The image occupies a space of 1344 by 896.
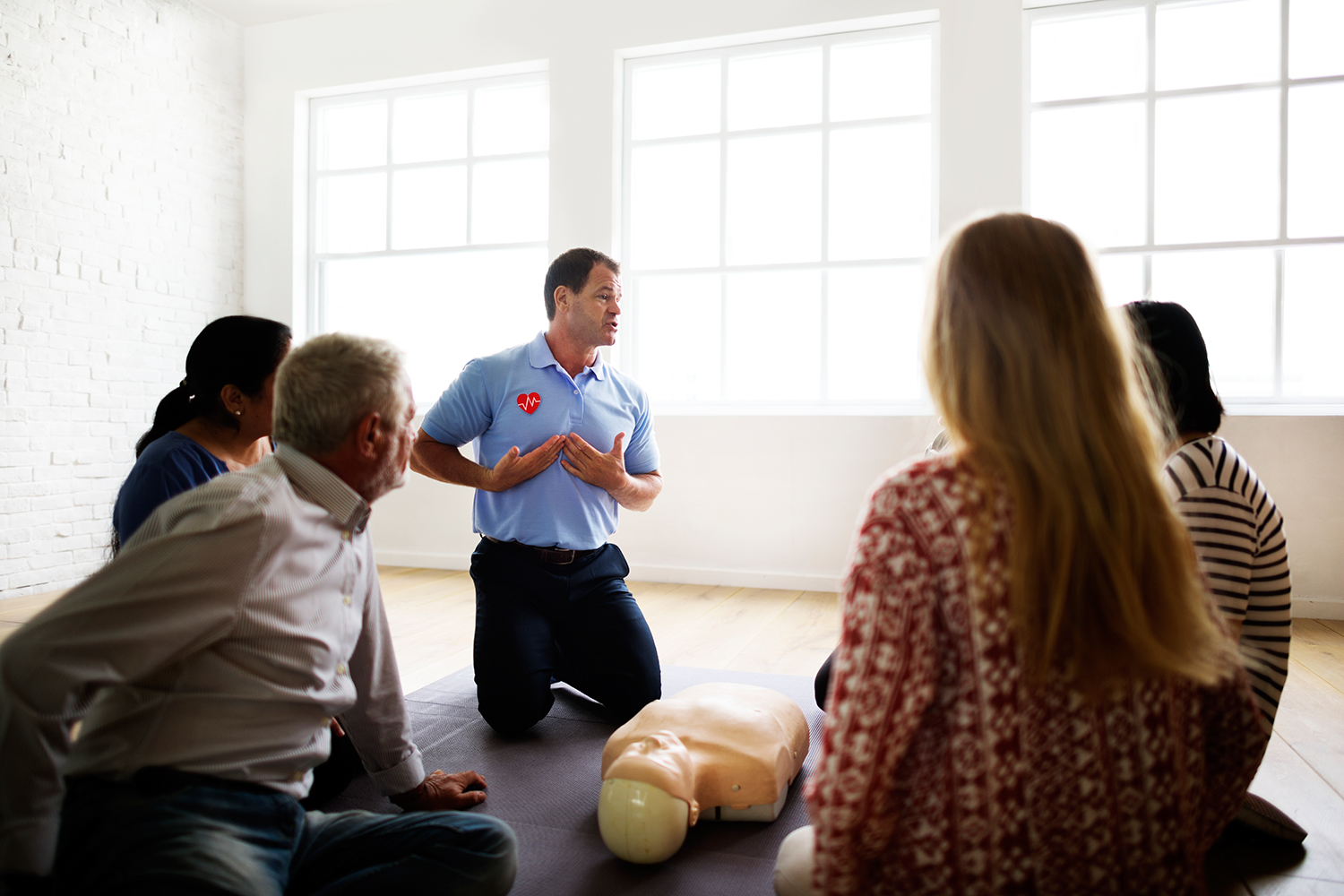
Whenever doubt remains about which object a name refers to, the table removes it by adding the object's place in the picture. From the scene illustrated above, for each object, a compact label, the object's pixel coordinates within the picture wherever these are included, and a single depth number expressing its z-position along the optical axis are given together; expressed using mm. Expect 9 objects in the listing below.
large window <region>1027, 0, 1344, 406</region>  3994
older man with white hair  992
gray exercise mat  1574
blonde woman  866
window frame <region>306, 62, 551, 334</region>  5172
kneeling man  2439
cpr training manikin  1602
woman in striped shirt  1425
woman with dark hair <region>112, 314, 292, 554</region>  1905
